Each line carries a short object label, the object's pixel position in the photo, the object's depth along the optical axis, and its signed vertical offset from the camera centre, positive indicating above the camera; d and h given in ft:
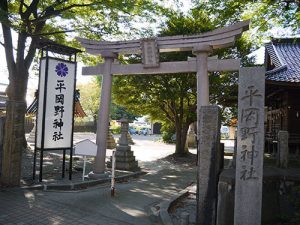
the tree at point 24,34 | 22.12 +12.07
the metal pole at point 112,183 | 21.54 -5.31
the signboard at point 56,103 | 24.82 +2.00
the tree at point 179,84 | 43.97 +7.77
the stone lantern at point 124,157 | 34.97 -4.73
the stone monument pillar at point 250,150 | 13.12 -1.15
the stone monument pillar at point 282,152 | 21.76 -2.03
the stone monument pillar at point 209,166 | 14.60 -2.33
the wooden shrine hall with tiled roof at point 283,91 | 35.85 +6.22
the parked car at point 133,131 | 145.86 -3.80
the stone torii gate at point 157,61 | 26.30 +7.39
